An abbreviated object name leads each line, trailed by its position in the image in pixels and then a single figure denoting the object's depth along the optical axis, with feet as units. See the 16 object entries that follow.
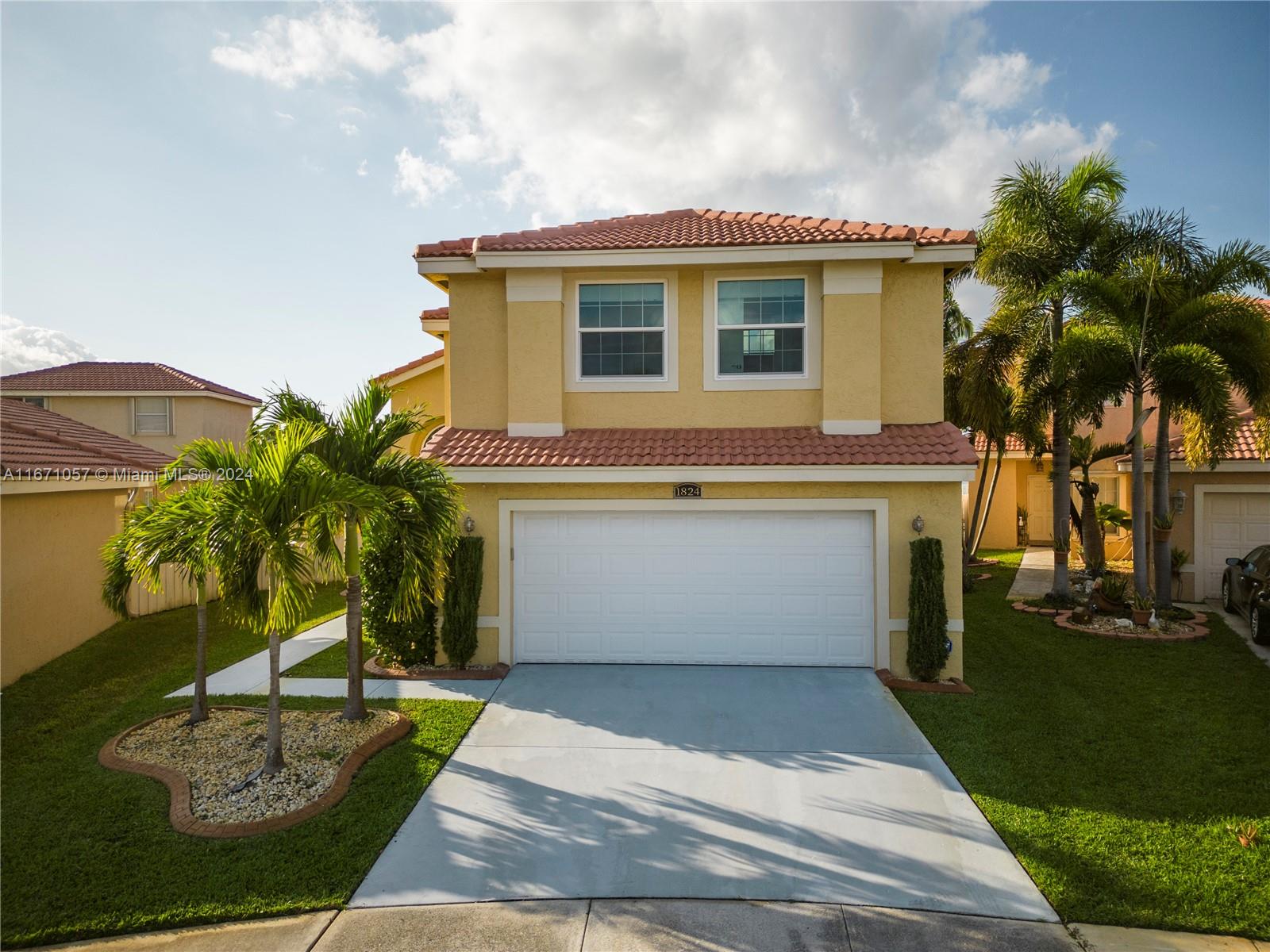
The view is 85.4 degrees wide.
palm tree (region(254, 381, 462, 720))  24.49
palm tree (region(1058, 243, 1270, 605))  38.96
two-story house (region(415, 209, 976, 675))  31.89
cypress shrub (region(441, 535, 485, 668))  32.07
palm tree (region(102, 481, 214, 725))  20.65
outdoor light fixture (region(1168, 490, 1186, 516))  47.91
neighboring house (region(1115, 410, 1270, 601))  47.88
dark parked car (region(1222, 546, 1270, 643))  36.81
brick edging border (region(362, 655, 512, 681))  31.53
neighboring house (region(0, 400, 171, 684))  30.01
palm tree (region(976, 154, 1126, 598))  46.78
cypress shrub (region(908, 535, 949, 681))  30.09
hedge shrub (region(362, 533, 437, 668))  31.55
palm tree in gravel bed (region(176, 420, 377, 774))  19.72
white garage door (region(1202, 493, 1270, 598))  48.08
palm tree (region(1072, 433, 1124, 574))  57.00
